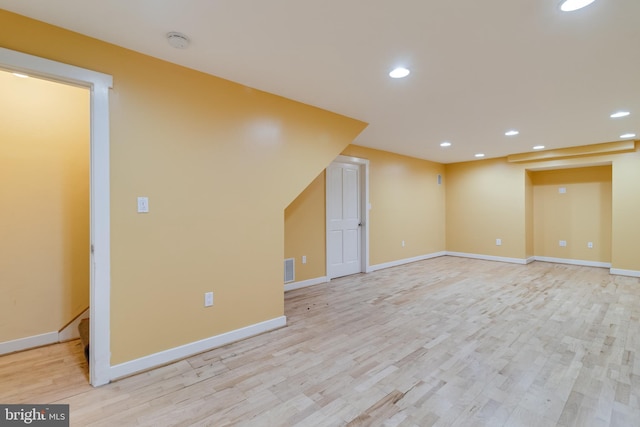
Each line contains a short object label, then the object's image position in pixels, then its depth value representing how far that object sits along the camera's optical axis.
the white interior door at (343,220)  4.82
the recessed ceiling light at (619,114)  3.38
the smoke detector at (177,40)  1.91
